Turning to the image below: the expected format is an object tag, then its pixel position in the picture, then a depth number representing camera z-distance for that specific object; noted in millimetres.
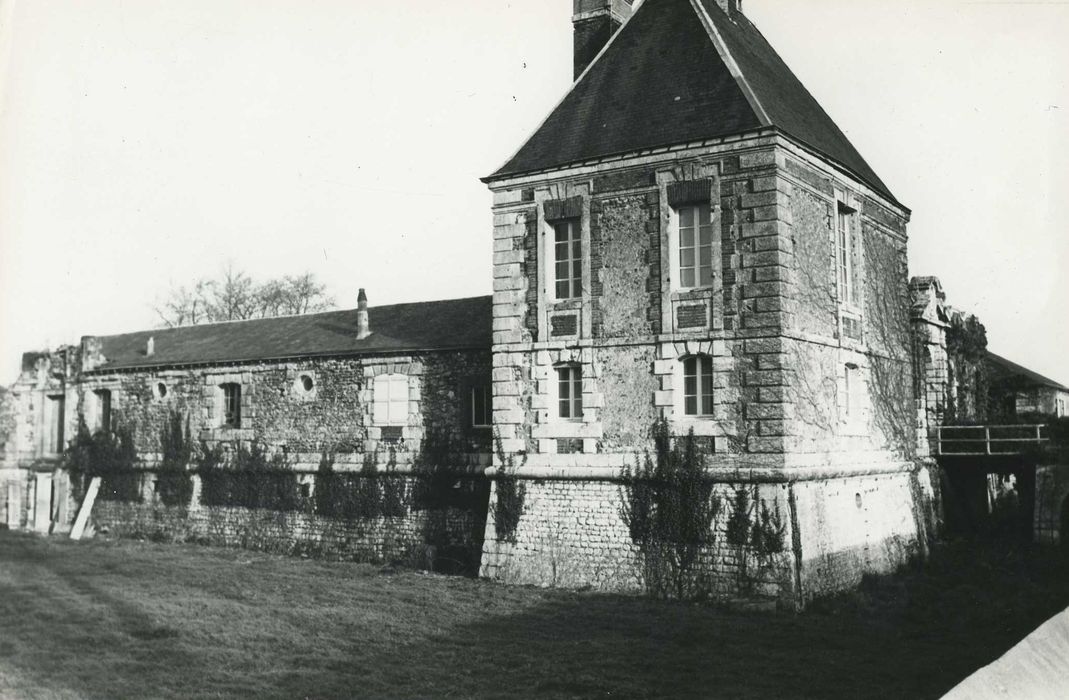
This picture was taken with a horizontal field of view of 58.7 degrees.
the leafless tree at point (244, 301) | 50375
